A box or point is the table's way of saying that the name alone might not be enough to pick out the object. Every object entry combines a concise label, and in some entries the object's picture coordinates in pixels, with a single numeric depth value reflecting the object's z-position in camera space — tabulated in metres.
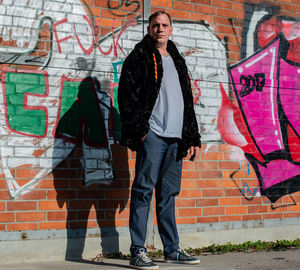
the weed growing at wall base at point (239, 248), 4.62
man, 3.84
